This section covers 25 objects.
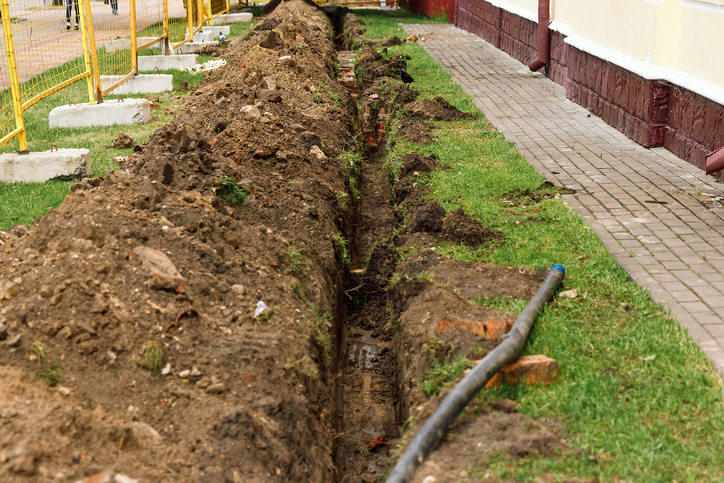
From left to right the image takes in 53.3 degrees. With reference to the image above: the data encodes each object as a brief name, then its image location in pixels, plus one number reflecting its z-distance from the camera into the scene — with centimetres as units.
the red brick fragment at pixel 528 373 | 377
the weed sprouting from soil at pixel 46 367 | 336
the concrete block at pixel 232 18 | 2242
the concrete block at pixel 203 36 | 1689
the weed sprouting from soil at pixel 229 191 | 561
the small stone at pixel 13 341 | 348
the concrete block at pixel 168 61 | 1364
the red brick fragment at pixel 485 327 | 411
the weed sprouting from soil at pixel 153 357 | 361
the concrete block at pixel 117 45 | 1317
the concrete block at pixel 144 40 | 1386
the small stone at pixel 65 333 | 357
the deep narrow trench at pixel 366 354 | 436
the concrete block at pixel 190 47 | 1573
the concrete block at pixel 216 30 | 1783
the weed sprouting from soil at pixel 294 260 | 515
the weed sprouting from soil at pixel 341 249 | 614
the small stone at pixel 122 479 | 285
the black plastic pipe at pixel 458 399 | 315
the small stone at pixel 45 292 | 378
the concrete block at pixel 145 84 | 1159
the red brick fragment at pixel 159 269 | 406
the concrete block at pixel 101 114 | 930
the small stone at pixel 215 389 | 361
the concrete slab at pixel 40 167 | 713
